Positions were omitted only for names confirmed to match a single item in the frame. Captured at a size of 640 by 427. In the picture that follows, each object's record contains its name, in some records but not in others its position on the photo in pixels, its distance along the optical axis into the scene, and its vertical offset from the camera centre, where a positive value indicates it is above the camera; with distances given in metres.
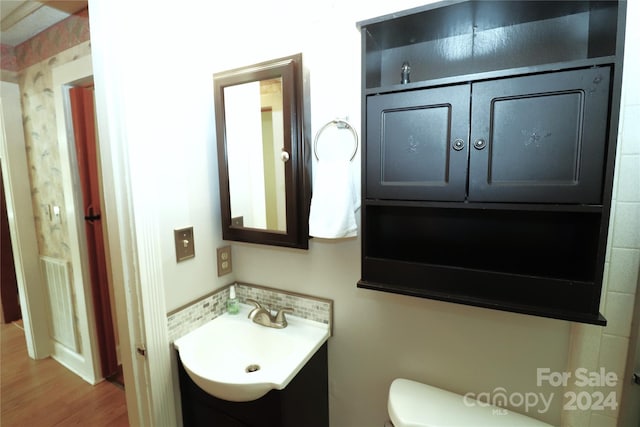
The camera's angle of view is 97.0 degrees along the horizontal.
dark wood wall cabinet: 0.71 +0.05
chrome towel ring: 1.08 +0.17
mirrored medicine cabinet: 1.10 +0.09
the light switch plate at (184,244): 1.17 -0.29
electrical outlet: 1.38 -0.42
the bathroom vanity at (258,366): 0.95 -0.73
